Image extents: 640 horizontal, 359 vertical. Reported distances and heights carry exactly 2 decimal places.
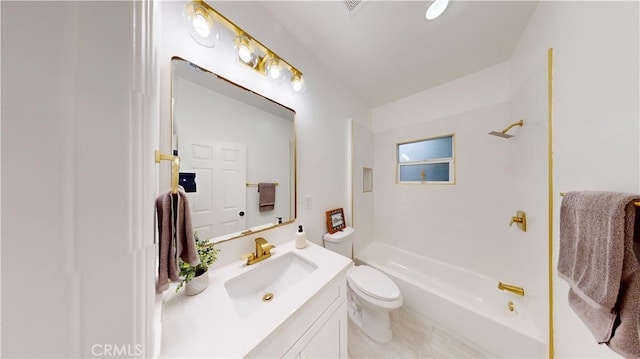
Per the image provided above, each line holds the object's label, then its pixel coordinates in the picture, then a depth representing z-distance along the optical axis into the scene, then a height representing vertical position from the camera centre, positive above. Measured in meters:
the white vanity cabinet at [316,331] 0.58 -0.59
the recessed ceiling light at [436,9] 1.03 +1.04
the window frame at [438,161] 1.77 +0.19
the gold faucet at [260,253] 0.94 -0.41
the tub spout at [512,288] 1.30 -0.84
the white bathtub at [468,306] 1.10 -0.98
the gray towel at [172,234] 0.50 -0.16
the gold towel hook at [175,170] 0.50 +0.03
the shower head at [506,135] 1.26 +0.35
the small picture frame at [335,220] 1.53 -0.37
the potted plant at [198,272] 0.67 -0.37
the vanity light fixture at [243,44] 0.79 +0.73
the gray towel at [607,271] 0.47 -0.27
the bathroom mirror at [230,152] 0.81 +0.16
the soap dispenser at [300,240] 1.10 -0.38
